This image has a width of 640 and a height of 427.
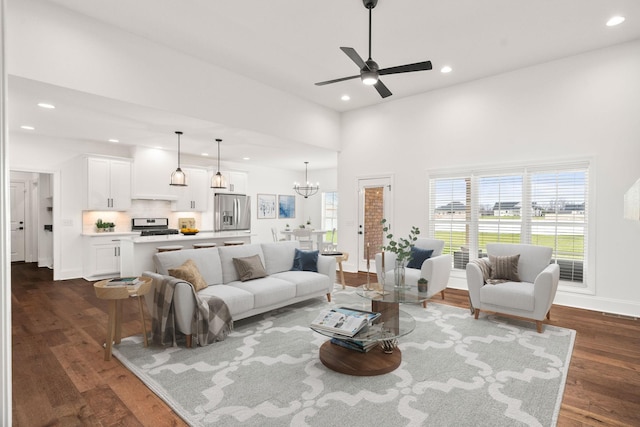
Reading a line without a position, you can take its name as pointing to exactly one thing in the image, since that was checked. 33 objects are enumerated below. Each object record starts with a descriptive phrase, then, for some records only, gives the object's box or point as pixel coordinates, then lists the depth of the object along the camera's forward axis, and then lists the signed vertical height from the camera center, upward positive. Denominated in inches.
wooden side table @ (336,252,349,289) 223.2 -32.1
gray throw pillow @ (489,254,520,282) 168.2 -28.6
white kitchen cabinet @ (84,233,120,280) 257.4 -36.6
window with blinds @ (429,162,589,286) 191.0 -0.2
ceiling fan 134.6 +57.5
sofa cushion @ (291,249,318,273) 195.9 -30.1
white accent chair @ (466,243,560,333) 142.7 -34.6
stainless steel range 290.8 -15.2
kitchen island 202.7 -25.4
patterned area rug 87.6 -52.4
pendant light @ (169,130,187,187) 242.2 +22.1
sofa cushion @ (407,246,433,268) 198.5 -27.2
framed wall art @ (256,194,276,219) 409.7 +4.6
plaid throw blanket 128.8 -42.1
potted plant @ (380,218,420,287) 147.7 -24.1
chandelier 434.0 +27.0
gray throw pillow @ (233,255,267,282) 169.6 -29.7
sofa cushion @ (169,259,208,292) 143.3 -27.5
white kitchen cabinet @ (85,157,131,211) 261.6 +20.3
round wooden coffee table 106.4 -48.9
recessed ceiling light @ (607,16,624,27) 151.9 +86.4
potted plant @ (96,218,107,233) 270.5 -14.3
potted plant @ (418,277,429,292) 148.7 -32.9
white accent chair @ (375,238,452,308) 181.8 -33.3
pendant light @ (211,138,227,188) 255.6 +21.5
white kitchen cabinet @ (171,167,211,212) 318.7 +16.2
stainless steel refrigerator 344.2 -2.5
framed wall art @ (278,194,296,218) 434.3 +5.0
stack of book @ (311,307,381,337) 108.2 -36.9
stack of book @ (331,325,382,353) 106.2 -41.5
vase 152.3 -28.7
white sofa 129.7 -35.2
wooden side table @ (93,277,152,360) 118.9 -30.3
